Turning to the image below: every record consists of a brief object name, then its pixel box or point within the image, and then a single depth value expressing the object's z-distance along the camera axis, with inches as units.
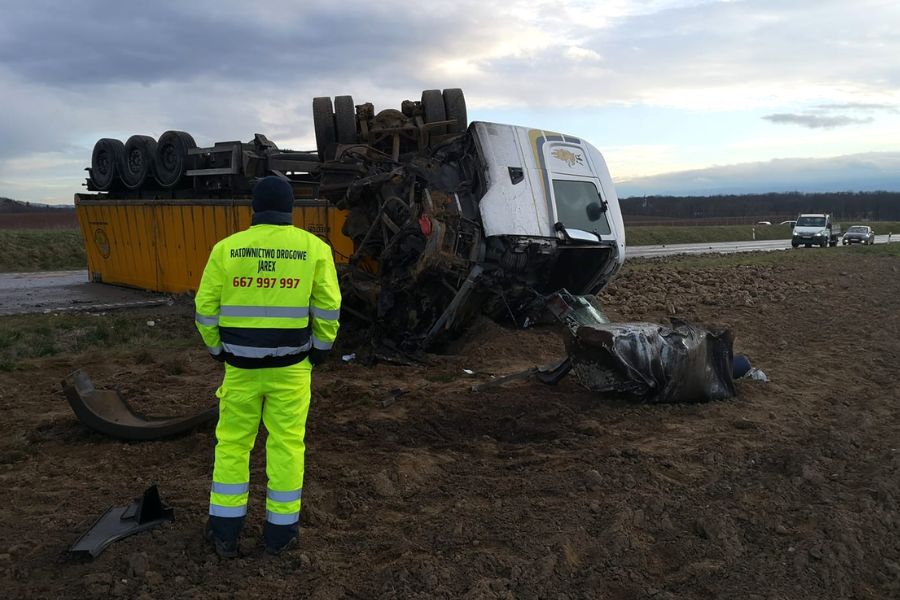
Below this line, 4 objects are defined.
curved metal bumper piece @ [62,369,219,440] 203.2
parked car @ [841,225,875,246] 1419.8
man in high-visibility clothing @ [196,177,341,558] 133.8
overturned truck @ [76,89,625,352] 291.1
